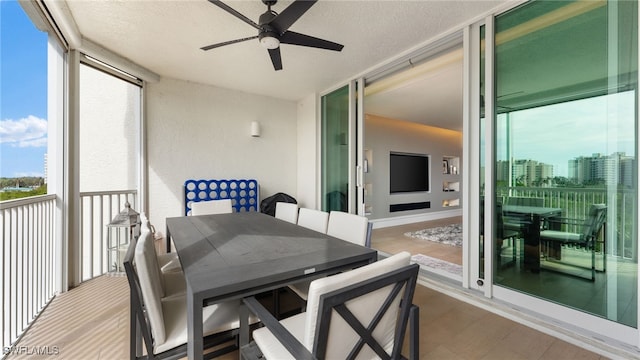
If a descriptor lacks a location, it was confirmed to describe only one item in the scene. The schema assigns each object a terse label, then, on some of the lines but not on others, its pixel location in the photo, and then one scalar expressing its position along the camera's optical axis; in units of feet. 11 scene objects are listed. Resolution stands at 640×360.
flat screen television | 19.72
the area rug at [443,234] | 13.79
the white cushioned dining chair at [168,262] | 6.26
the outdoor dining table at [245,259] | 3.32
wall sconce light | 14.39
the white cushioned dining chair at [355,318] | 2.60
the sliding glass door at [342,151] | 12.42
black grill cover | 14.29
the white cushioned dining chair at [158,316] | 3.50
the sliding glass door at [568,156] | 5.32
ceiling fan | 5.54
